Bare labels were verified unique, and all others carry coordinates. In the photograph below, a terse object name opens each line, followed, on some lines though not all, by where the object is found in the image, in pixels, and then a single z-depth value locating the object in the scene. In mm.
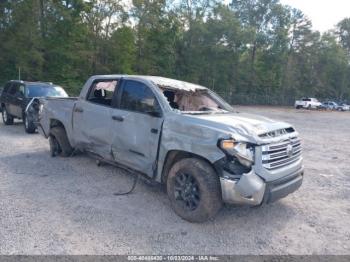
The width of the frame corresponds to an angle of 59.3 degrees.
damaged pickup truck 3805
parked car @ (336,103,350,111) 52812
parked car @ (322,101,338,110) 52031
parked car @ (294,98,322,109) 46372
